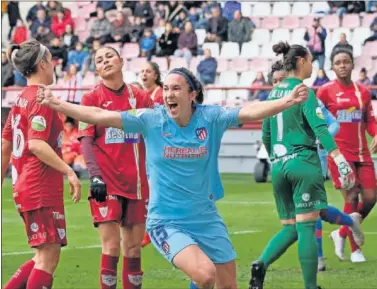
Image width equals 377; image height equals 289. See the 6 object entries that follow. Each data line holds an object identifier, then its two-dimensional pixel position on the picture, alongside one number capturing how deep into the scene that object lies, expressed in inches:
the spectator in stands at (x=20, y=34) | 1336.1
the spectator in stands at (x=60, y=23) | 1326.3
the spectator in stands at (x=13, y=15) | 1389.0
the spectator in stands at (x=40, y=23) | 1327.5
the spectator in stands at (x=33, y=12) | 1359.5
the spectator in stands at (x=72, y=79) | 1176.2
